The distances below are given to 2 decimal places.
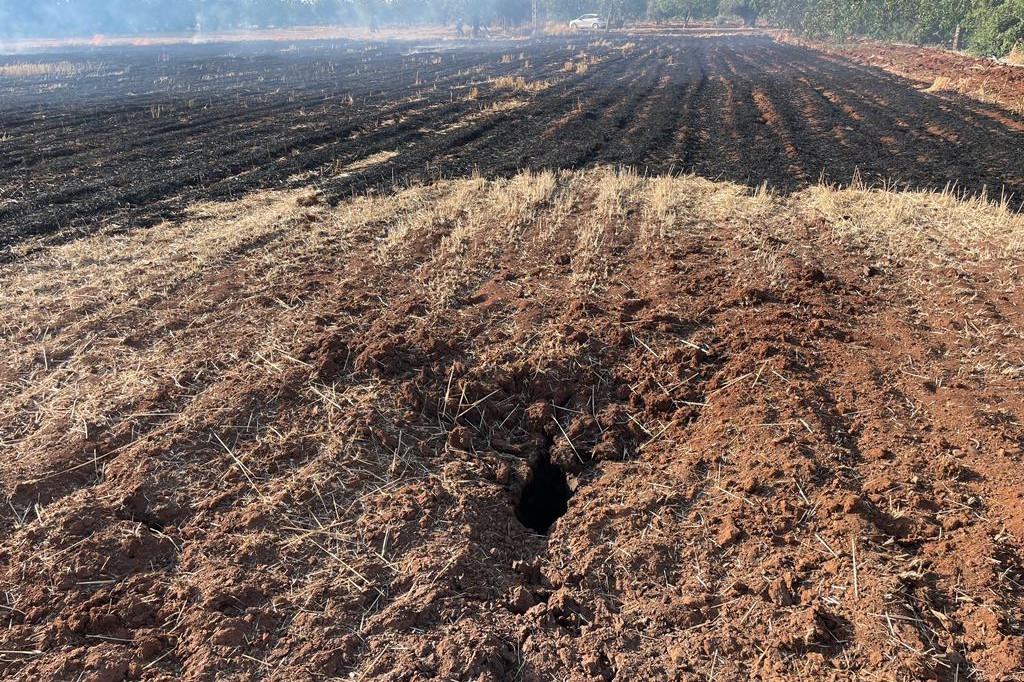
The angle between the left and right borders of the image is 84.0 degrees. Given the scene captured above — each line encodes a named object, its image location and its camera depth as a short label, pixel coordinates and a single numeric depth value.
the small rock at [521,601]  2.89
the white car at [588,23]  79.88
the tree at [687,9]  77.94
